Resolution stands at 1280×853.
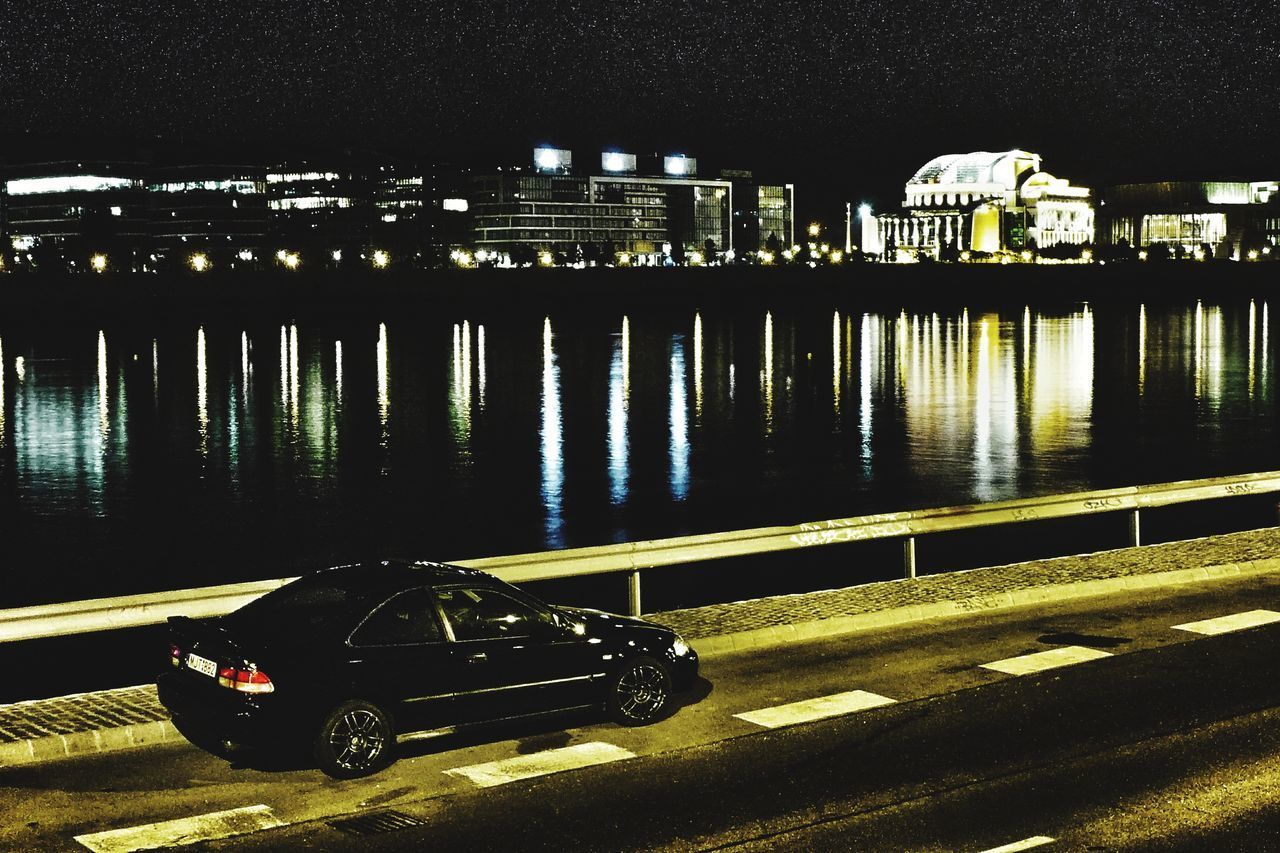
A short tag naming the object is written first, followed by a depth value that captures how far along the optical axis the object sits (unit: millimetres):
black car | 9516
